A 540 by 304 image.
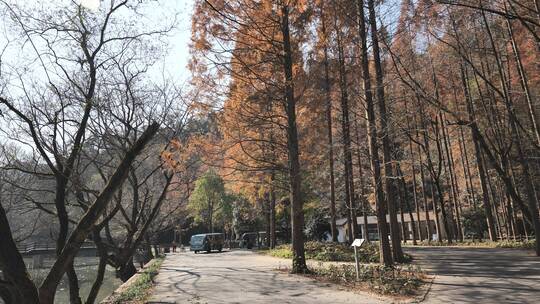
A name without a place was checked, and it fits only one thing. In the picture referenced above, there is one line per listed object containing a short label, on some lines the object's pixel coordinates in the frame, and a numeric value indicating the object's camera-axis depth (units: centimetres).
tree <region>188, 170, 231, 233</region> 3856
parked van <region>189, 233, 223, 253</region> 3170
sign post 956
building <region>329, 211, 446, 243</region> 3688
